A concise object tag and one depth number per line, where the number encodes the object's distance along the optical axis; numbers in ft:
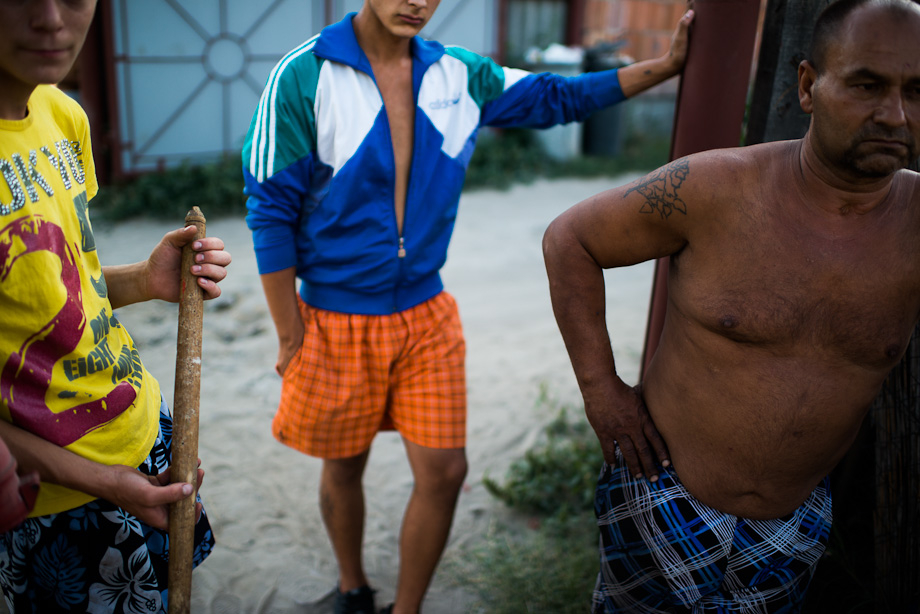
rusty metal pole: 7.26
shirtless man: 5.29
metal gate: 25.59
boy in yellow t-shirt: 4.46
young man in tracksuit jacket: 7.46
